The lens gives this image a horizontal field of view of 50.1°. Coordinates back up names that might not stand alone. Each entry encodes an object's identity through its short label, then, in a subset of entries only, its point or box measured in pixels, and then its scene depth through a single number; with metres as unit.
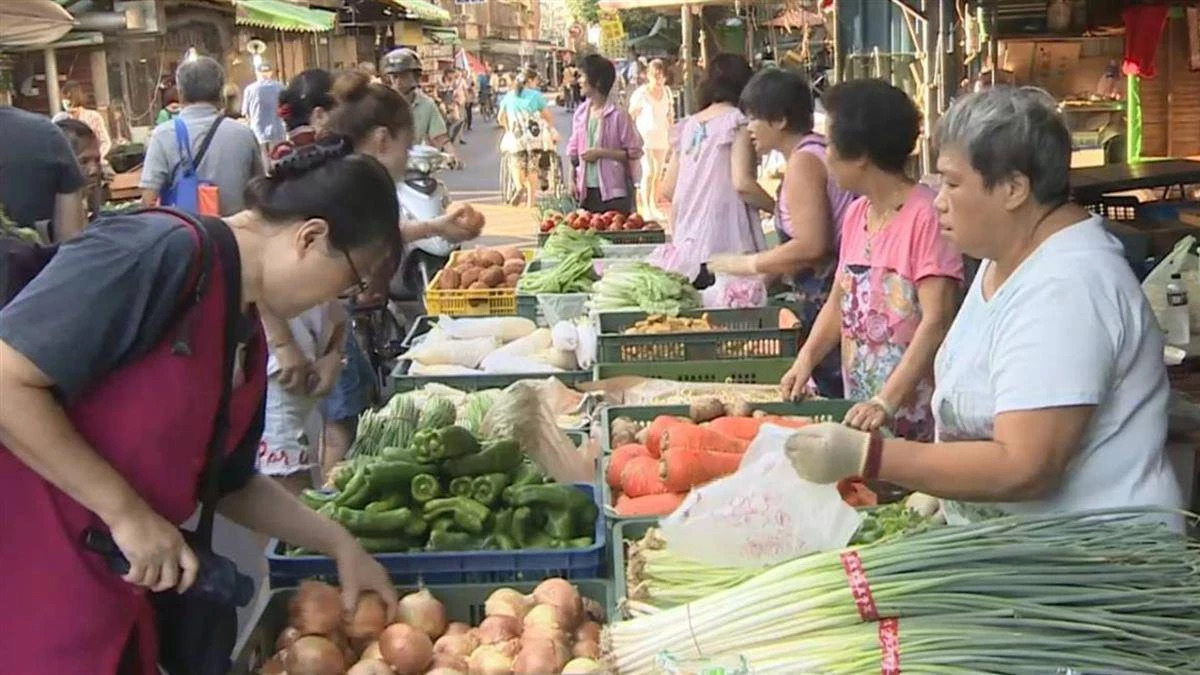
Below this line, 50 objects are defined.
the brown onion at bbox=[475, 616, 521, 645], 2.71
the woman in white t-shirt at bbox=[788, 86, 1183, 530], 2.33
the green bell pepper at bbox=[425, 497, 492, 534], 3.14
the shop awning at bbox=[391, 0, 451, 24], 34.04
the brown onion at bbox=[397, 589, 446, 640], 2.79
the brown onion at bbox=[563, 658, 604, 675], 2.50
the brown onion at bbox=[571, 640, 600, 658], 2.71
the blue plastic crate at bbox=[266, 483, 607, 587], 3.00
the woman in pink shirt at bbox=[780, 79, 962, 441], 3.74
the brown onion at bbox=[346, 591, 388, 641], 2.79
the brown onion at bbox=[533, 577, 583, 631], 2.81
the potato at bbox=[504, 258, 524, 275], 7.05
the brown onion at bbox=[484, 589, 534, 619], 2.80
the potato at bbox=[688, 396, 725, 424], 4.02
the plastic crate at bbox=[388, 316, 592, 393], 4.97
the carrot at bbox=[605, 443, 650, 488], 3.62
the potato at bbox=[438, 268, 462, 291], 6.76
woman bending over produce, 2.04
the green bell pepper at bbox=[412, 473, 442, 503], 3.23
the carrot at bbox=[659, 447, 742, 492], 3.50
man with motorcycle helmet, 9.76
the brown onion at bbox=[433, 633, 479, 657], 2.72
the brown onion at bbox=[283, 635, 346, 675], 2.61
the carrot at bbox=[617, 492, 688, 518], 3.33
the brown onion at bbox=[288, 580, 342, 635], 2.72
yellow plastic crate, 6.59
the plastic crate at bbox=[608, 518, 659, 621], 2.72
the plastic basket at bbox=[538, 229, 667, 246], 8.13
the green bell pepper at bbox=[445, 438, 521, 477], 3.32
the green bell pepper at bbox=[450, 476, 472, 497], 3.27
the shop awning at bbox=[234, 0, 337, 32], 20.61
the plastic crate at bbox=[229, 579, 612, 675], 2.66
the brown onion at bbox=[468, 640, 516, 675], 2.63
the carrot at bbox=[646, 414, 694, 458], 3.74
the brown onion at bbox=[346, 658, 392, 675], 2.64
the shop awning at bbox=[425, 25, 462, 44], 41.97
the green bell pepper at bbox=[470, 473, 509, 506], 3.23
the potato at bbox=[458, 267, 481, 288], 6.80
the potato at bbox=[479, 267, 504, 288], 6.79
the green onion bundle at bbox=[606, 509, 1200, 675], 2.12
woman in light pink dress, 6.37
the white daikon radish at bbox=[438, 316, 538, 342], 5.90
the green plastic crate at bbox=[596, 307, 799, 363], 5.17
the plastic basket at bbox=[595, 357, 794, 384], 4.93
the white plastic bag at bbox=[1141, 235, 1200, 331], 5.29
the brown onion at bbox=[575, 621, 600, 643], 2.78
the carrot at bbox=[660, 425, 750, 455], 3.64
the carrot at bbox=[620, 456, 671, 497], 3.51
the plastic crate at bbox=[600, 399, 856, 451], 4.06
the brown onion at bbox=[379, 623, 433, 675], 2.68
